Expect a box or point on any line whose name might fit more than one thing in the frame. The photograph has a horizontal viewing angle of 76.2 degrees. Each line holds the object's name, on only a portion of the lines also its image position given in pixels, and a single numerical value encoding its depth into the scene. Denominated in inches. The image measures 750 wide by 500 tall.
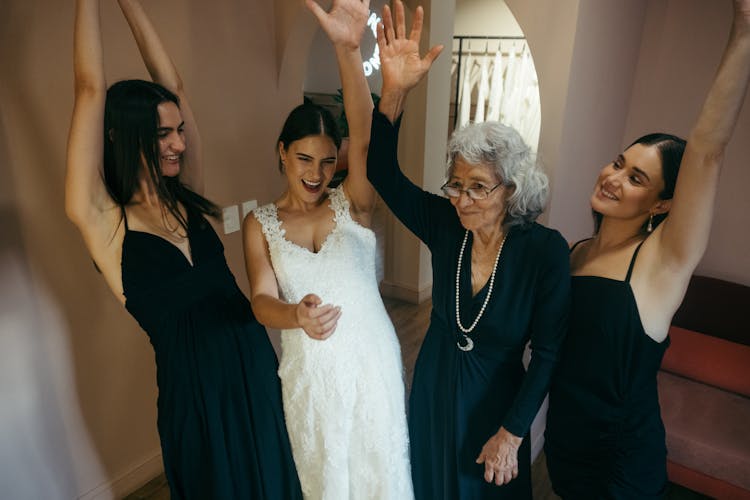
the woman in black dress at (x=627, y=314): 44.3
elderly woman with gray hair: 47.2
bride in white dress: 54.7
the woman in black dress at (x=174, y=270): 46.9
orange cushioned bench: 74.9
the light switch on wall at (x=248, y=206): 90.3
